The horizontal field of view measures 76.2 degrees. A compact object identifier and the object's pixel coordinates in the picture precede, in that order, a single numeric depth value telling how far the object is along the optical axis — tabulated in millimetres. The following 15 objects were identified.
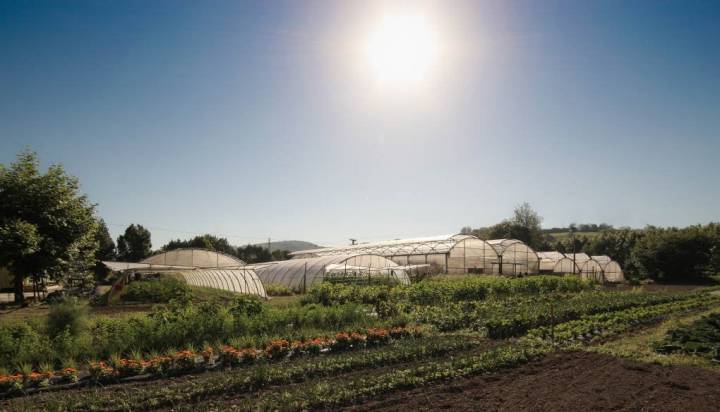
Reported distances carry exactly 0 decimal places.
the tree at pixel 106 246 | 56984
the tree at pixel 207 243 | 62356
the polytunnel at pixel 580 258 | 38981
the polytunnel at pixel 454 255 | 33062
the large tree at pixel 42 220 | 18062
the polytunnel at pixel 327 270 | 27648
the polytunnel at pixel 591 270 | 38531
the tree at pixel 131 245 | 62406
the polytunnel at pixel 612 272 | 41062
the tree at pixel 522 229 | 82062
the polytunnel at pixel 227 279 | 24203
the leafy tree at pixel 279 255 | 68612
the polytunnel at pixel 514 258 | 34438
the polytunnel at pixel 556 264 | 38938
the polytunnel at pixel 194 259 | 31281
